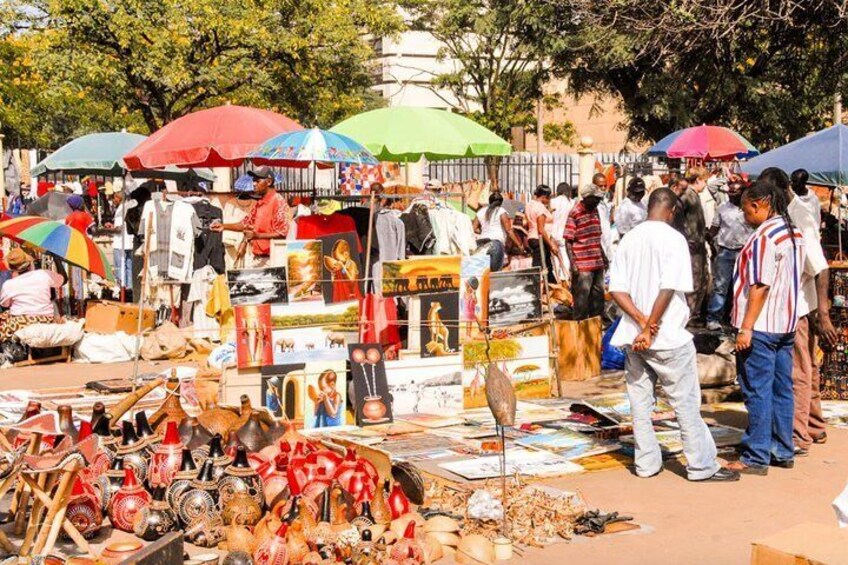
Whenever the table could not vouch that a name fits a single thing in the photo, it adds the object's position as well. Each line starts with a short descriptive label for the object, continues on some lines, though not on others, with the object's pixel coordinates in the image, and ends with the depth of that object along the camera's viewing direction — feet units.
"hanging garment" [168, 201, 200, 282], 47.91
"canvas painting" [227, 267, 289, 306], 32.55
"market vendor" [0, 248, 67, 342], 42.65
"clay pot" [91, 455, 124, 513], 22.49
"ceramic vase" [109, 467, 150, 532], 22.29
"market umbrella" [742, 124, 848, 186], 39.99
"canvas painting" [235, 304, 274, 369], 31.22
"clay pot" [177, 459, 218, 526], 21.90
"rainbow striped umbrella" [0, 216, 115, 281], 40.68
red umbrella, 44.83
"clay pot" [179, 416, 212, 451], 24.84
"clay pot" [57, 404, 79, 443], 23.66
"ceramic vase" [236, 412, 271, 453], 25.39
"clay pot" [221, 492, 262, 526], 21.68
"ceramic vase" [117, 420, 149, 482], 23.34
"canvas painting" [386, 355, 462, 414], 32.48
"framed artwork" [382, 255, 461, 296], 34.19
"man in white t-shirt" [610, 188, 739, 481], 25.40
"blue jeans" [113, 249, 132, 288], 54.49
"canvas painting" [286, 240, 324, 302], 33.27
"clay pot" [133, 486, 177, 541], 21.57
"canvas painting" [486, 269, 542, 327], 36.09
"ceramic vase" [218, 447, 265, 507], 22.15
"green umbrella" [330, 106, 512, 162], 45.32
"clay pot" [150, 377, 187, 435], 25.80
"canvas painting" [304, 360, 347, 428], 30.66
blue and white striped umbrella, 38.79
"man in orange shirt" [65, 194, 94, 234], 53.93
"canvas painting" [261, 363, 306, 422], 30.53
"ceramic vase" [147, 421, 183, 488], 22.79
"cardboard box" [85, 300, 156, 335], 45.21
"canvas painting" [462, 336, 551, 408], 33.45
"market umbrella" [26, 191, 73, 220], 59.98
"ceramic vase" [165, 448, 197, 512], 22.11
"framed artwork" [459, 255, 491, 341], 35.17
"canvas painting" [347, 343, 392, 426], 30.99
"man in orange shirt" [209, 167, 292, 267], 40.83
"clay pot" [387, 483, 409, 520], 21.73
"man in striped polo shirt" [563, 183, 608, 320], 43.50
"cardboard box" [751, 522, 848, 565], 15.51
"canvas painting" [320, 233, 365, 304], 33.88
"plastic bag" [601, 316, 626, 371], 40.65
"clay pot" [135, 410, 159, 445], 24.09
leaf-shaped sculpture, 21.97
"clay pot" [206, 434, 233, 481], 22.52
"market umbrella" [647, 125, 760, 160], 58.44
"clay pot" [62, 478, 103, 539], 21.49
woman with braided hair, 26.20
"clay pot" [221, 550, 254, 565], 19.44
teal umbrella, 56.49
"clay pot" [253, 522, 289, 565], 19.65
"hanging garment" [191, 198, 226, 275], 49.32
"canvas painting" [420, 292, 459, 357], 34.04
